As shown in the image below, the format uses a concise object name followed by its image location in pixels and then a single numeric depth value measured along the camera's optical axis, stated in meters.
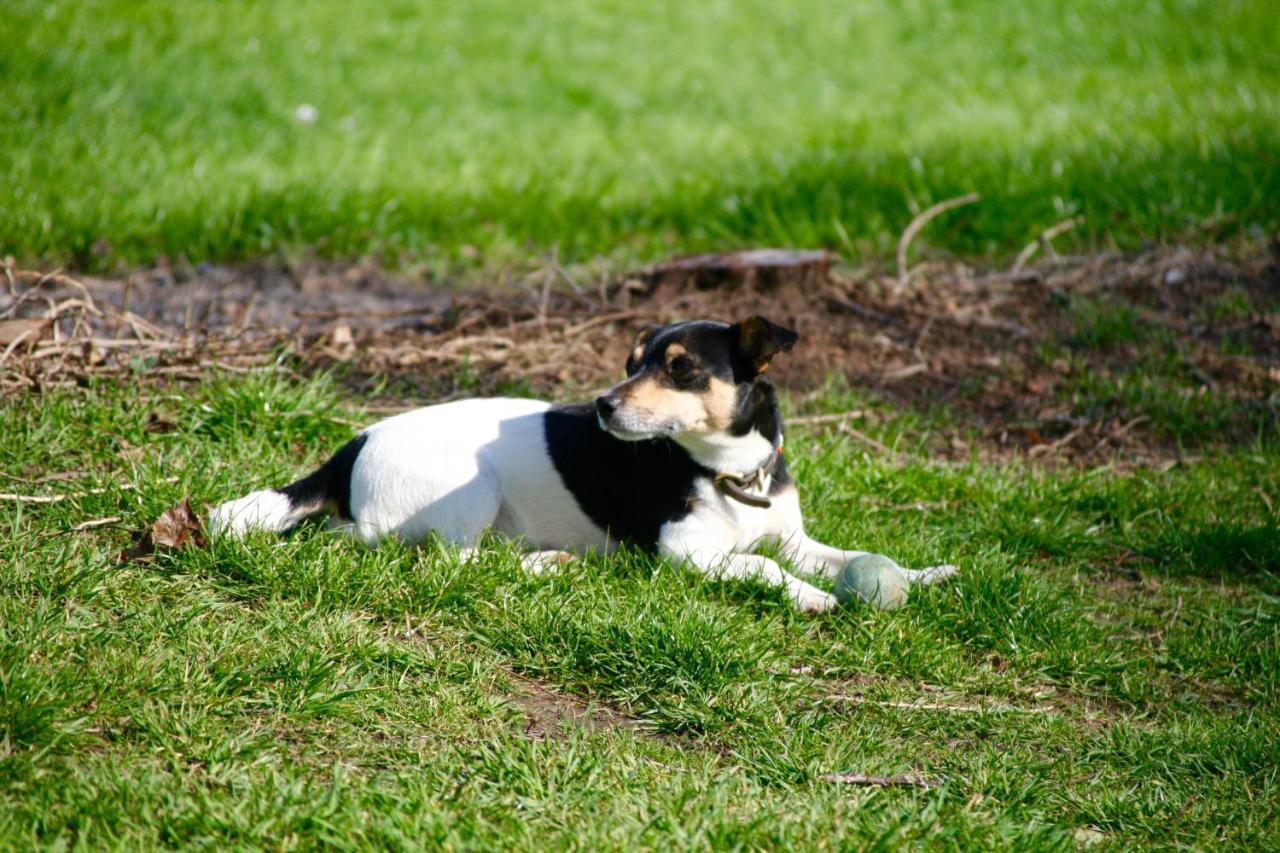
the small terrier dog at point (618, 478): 7.66
